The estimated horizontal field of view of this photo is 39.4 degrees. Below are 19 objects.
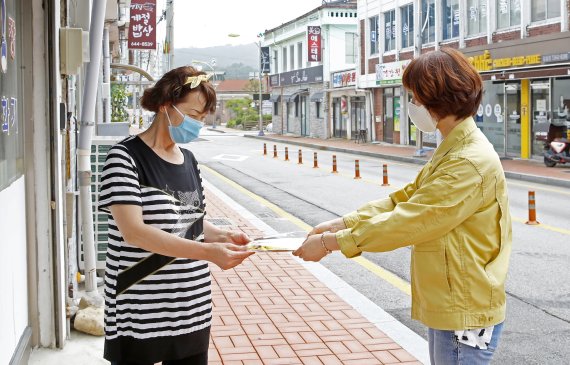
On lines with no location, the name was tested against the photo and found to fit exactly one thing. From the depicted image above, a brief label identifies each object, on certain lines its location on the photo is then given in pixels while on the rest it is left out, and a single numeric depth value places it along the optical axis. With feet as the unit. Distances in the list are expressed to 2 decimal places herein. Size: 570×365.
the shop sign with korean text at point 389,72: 115.34
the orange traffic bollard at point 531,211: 40.88
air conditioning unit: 25.64
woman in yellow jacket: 9.32
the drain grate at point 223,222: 36.77
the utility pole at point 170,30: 66.18
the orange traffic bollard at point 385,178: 62.64
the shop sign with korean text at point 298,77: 164.17
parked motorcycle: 71.77
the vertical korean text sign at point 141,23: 74.23
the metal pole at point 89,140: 18.71
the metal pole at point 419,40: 103.66
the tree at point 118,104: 76.02
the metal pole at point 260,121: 185.42
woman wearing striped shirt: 9.93
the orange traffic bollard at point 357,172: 69.58
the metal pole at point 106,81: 43.14
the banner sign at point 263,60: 206.59
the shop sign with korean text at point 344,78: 141.34
